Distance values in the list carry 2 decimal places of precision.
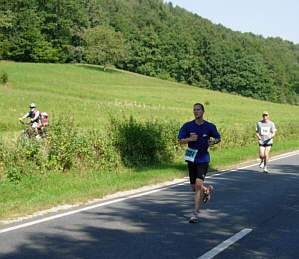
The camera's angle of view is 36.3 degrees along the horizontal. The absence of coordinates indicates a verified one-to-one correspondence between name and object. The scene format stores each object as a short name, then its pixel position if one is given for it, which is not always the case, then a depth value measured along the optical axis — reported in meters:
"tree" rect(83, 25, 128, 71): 89.31
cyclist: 18.08
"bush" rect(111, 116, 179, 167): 15.21
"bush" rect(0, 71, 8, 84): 49.42
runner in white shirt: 16.06
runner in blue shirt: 8.08
